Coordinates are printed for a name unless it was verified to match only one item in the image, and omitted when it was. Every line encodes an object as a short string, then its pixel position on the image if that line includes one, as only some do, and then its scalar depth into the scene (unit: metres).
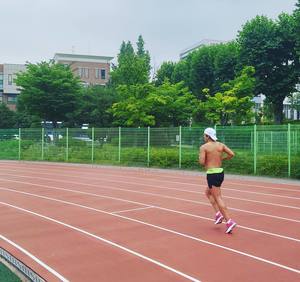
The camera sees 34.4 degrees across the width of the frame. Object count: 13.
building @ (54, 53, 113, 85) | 93.56
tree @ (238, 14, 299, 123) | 40.44
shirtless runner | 8.34
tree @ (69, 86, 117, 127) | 43.09
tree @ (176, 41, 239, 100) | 46.09
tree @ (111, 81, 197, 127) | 34.94
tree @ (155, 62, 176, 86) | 57.03
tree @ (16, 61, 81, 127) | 37.81
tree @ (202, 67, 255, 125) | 37.41
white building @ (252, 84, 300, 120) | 81.49
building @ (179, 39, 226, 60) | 127.31
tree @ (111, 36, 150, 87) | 40.84
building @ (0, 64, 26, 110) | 92.06
